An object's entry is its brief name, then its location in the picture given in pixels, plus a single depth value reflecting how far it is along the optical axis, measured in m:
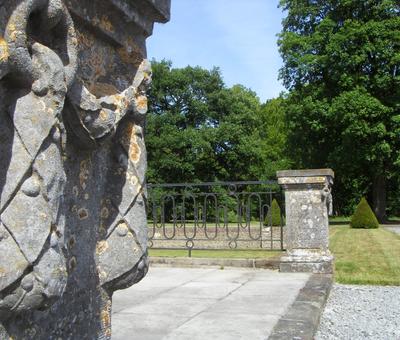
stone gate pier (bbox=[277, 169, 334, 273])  8.67
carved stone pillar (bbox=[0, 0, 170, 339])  1.58
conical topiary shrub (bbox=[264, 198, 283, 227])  24.29
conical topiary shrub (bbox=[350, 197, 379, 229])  24.86
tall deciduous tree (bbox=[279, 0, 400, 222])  27.81
